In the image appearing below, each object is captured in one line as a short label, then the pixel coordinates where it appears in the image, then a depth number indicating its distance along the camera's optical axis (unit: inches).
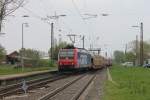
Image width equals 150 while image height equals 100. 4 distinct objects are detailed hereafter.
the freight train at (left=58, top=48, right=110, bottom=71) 2170.3
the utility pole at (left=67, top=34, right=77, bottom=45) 2837.8
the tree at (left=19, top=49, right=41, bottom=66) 3598.4
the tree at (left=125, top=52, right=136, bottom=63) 6087.6
